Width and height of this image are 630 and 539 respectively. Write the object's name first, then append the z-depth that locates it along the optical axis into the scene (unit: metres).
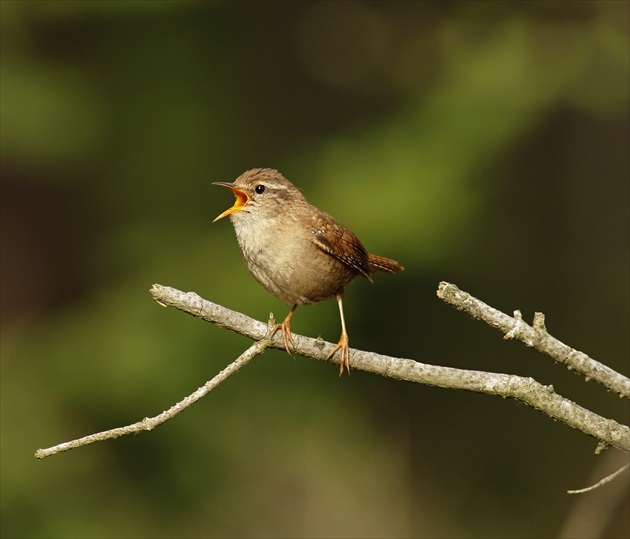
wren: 7.73
